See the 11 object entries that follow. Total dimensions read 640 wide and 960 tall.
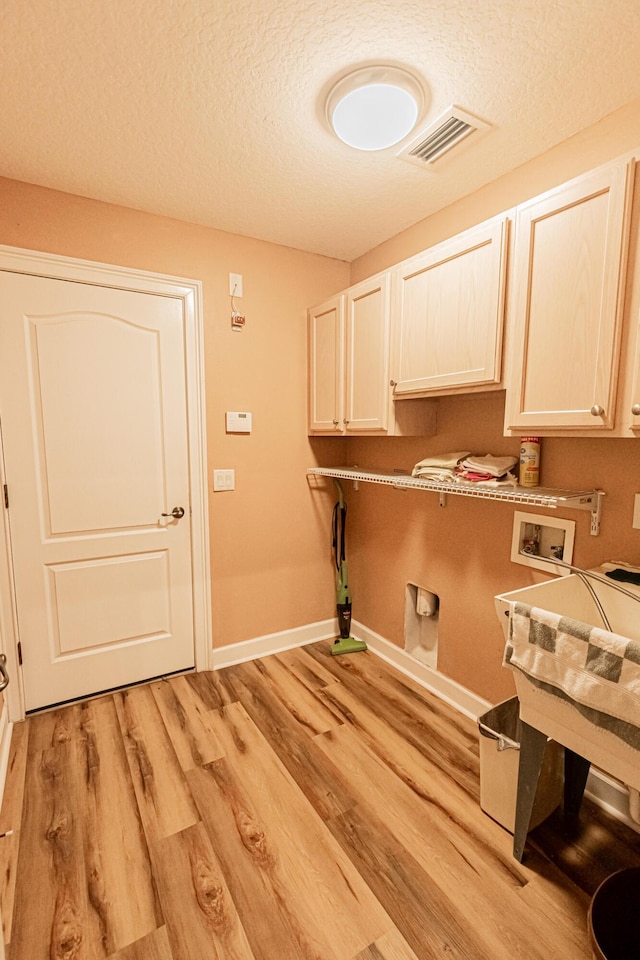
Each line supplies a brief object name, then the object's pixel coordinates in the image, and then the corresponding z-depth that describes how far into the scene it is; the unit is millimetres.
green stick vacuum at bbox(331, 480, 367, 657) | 2846
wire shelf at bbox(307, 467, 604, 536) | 1427
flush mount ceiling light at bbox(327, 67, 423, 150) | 1358
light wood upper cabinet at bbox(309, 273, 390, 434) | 2141
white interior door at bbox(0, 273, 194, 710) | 1995
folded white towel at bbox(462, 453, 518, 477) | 1756
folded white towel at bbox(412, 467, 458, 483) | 1862
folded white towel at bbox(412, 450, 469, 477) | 1918
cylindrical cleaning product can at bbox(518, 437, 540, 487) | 1668
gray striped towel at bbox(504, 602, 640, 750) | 963
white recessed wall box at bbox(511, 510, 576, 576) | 1689
